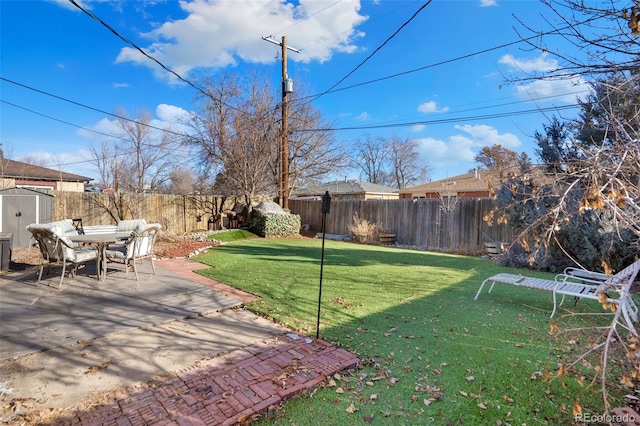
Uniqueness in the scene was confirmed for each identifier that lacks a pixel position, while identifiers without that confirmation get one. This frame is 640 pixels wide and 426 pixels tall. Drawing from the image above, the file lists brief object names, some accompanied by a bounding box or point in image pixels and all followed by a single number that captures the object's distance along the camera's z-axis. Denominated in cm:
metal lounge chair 398
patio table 496
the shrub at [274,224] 1372
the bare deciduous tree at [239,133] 1483
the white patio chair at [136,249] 523
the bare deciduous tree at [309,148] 1923
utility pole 1410
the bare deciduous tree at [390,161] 3750
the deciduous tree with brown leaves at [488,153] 2743
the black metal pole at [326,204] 363
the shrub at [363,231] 1313
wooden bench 1303
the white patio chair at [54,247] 466
